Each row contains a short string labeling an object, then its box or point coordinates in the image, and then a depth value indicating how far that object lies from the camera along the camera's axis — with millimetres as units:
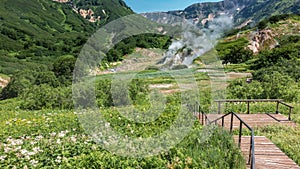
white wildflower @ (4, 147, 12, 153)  5857
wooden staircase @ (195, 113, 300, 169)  6082
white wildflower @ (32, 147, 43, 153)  5980
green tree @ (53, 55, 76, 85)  42238
